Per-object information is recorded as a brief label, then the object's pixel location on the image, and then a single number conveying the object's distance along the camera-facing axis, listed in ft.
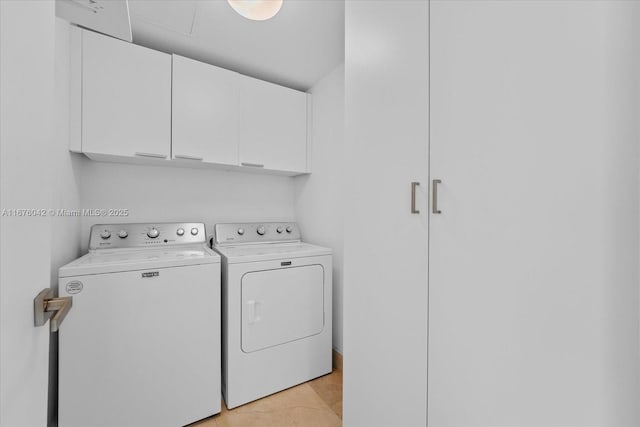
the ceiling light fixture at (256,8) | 4.45
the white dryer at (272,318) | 5.31
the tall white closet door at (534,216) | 1.89
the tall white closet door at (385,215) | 3.20
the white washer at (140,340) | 4.14
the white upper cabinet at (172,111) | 5.15
